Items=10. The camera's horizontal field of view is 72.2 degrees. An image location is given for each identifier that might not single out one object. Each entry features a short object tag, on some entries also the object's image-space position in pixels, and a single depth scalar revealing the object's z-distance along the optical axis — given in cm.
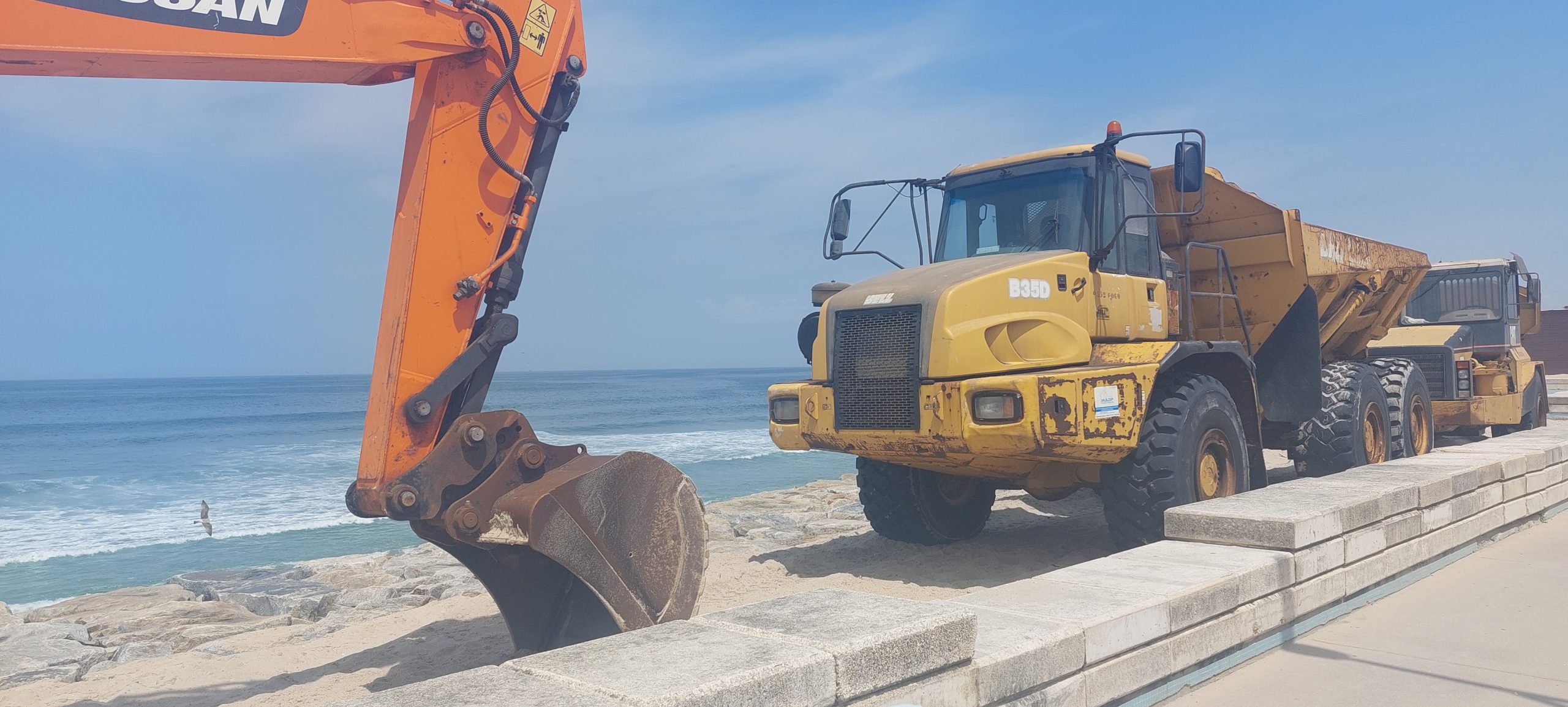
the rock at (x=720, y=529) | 1170
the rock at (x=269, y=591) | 996
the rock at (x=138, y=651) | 822
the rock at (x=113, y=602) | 1090
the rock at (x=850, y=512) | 1291
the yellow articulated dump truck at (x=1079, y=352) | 627
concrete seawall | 271
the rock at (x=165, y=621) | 930
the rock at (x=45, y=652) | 764
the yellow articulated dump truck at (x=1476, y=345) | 1215
